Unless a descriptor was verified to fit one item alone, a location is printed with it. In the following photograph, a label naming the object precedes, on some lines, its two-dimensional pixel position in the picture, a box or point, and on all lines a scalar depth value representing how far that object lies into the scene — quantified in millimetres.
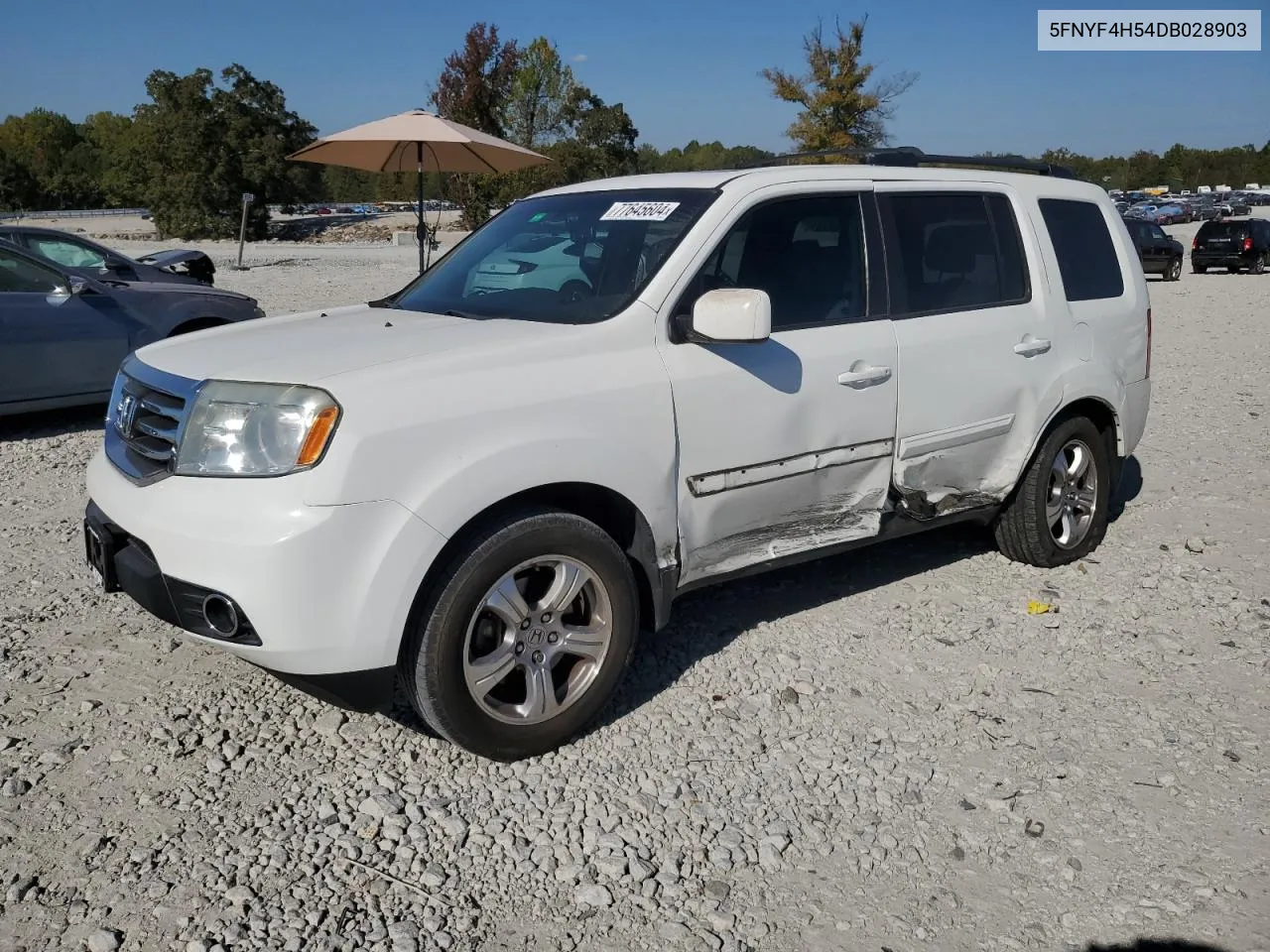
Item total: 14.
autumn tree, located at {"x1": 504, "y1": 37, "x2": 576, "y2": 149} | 63250
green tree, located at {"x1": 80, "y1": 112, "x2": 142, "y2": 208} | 54312
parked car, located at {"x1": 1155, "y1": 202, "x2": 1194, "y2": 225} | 61031
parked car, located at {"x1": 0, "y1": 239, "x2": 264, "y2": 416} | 7969
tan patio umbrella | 14141
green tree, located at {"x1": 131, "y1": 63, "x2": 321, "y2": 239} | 48875
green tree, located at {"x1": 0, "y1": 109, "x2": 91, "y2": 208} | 94875
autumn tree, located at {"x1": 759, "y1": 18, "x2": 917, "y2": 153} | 41188
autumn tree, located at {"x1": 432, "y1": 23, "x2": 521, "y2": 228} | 61781
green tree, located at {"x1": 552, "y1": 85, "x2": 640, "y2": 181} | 58812
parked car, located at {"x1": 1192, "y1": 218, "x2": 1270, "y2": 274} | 30028
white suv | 3145
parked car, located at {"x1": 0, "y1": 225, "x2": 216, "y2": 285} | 11016
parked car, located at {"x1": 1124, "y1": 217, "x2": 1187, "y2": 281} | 26594
